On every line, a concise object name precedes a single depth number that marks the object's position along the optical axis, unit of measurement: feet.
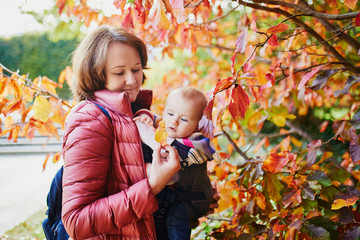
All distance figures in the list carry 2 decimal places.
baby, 4.59
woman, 3.92
